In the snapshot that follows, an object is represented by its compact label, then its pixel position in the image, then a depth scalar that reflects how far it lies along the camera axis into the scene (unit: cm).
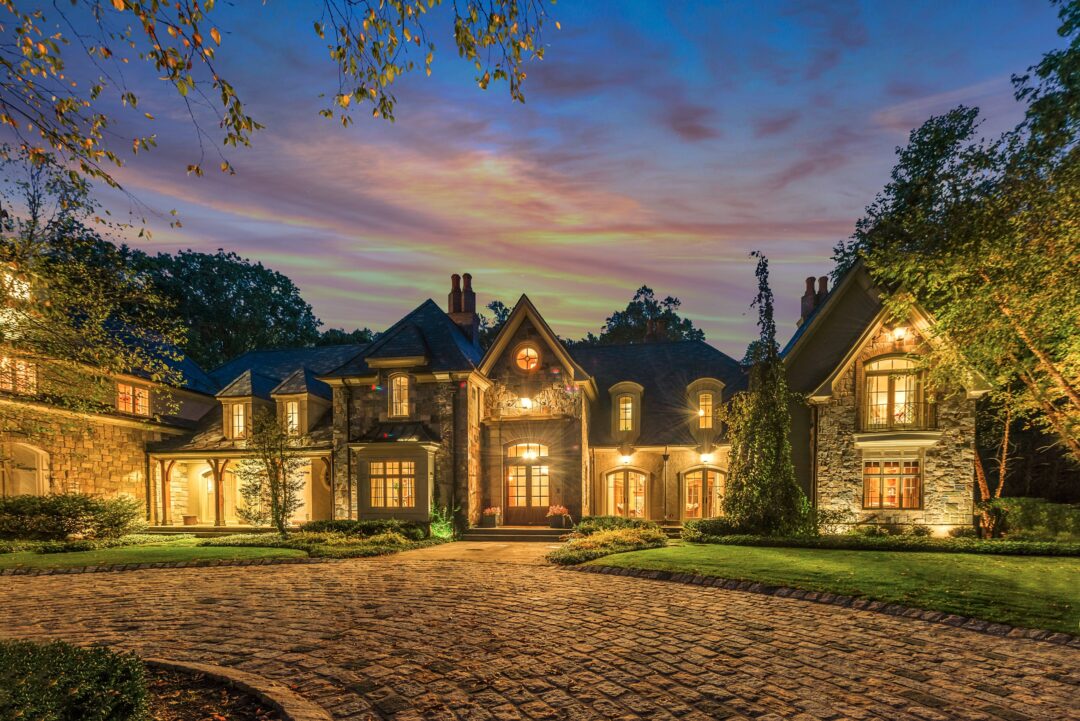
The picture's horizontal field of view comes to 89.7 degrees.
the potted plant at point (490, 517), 2050
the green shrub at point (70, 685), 334
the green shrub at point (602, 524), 1819
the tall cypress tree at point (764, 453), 1664
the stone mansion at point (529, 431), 1834
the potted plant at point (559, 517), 2003
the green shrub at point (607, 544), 1360
